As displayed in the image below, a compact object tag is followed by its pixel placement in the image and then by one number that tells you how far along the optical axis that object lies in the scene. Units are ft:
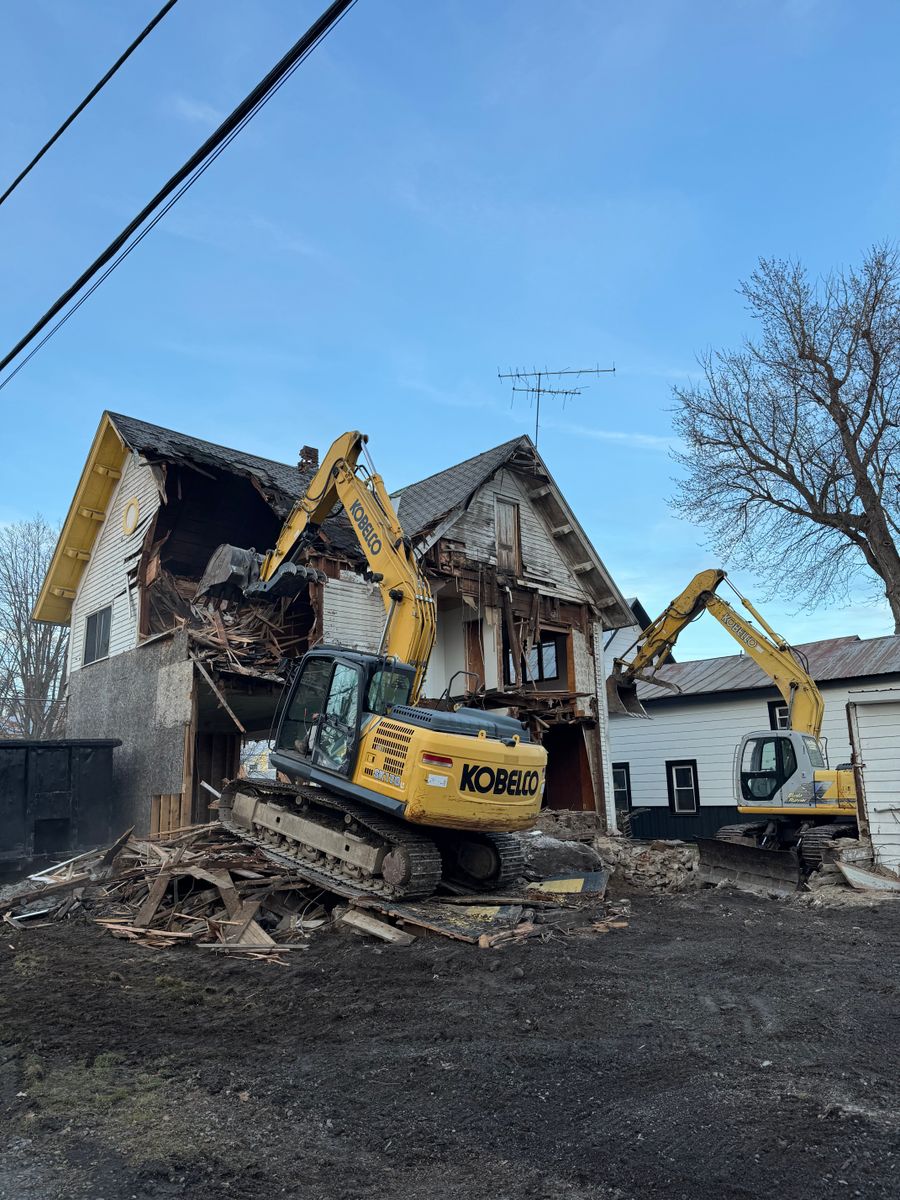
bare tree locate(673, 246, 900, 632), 76.59
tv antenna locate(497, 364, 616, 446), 72.64
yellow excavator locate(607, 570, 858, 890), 46.70
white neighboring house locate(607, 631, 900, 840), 73.87
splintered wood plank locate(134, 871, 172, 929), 32.07
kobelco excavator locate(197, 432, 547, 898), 31.60
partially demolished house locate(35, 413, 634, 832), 50.47
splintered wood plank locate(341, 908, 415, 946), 28.86
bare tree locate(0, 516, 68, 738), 118.01
